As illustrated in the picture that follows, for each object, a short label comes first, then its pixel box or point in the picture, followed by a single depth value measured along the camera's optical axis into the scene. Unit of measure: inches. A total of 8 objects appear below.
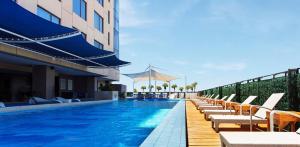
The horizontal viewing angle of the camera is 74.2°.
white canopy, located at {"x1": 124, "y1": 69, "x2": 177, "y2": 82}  891.7
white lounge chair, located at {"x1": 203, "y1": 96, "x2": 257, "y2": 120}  186.7
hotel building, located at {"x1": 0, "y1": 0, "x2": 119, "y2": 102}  428.7
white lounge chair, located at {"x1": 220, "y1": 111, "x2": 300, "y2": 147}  75.6
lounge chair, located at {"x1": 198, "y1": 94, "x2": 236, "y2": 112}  238.9
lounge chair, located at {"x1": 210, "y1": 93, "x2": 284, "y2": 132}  137.1
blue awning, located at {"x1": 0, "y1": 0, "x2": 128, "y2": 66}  248.8
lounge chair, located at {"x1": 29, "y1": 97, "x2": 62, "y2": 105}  425.4
